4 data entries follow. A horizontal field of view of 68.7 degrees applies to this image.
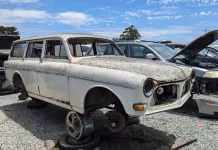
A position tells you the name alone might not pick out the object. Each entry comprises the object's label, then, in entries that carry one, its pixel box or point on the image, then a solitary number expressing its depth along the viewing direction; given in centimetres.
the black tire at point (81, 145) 247
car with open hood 365
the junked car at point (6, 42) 567
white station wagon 214
